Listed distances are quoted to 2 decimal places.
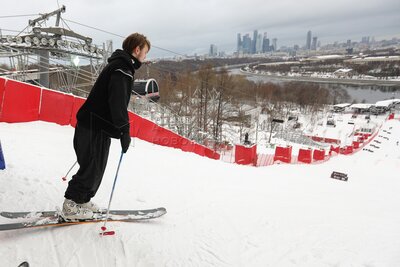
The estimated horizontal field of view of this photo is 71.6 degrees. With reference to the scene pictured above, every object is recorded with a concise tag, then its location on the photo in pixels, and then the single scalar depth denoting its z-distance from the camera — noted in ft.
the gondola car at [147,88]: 75.82
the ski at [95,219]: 9.07
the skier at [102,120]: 8.79
